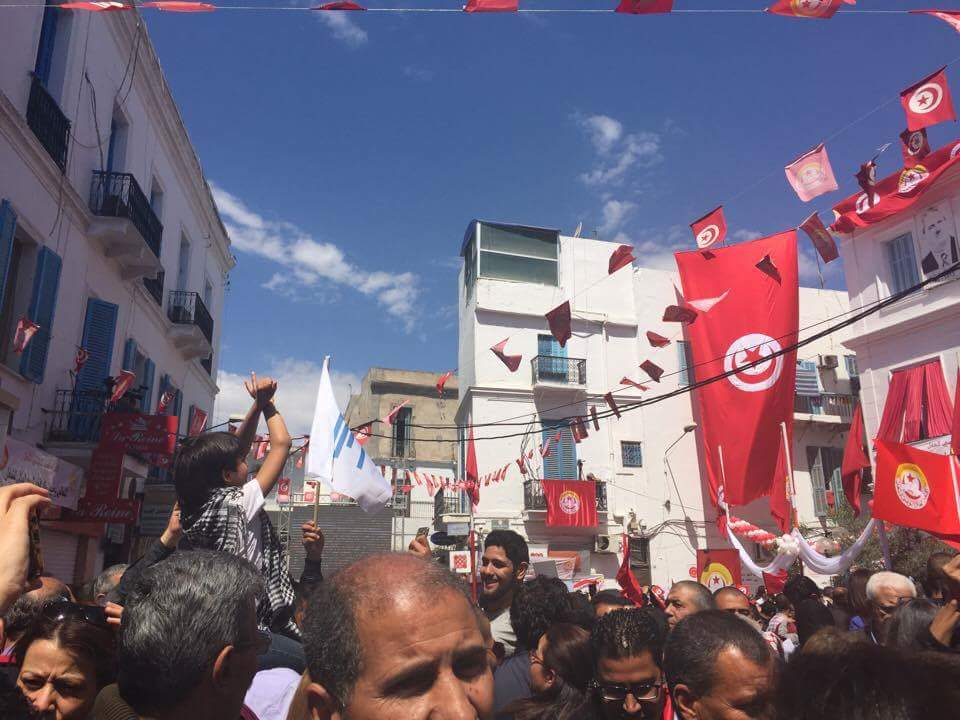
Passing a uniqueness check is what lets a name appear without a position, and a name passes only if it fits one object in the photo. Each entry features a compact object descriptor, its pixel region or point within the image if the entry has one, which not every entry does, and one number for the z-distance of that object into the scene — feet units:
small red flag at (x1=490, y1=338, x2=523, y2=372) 61.77
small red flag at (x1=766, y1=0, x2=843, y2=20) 20.39
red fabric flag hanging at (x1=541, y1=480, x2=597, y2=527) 72.08
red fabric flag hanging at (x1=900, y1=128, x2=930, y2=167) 50.84
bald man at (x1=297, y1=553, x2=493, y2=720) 4.66
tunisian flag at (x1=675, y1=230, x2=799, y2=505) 64.54
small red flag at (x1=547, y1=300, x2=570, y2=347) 51.31
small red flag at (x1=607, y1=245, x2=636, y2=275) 46.99
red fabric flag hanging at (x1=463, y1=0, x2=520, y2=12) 20.45
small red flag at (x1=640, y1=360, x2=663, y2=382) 66.74
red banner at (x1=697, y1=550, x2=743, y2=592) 37.76
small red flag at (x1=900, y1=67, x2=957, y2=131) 36.35
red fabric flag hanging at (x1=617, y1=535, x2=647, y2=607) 28.09
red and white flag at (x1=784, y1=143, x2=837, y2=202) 36.19
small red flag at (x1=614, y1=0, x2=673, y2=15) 19.97
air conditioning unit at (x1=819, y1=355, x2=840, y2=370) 80.18
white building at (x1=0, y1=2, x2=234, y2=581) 34.53
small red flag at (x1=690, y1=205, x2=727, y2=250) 46.78
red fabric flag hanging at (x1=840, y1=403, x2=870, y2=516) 58.95
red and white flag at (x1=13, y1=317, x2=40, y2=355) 33.19
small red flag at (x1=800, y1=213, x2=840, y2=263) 47.78
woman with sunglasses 7.36
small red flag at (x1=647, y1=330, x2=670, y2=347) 55.26
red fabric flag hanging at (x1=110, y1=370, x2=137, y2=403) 39.79
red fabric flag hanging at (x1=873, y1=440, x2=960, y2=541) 24.04
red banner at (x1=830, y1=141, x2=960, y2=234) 50.52
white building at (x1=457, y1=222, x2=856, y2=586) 75.00
